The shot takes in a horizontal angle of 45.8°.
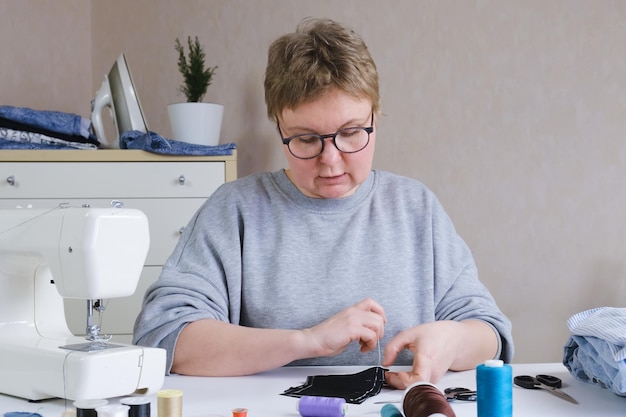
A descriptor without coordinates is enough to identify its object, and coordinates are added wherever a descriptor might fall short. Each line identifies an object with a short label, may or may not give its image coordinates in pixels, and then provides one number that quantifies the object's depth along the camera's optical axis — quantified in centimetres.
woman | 129
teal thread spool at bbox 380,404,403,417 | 92
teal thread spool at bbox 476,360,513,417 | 88
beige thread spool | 92
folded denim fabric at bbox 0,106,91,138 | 248
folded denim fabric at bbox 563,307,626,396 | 108
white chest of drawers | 251
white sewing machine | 106
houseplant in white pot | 270
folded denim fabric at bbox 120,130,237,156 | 250
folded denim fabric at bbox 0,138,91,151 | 250
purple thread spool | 96
